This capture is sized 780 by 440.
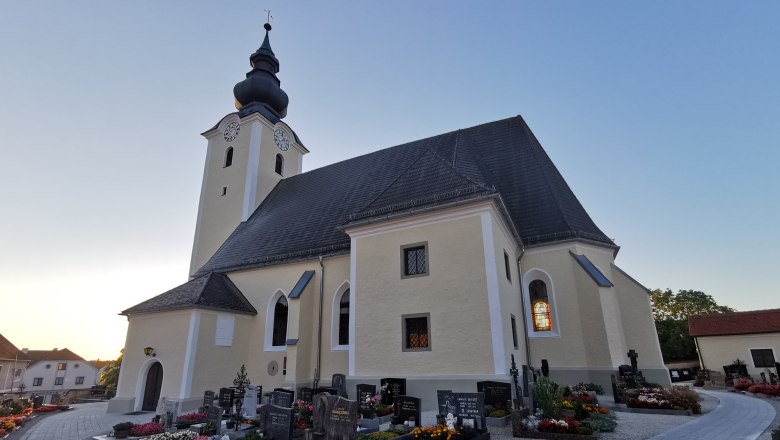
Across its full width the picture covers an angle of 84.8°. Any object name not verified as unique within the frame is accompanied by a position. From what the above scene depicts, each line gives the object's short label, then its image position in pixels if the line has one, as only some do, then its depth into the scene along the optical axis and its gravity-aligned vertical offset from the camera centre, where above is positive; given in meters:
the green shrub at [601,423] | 8.24 -1.10
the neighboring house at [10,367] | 44.28 +0.65
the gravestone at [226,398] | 12.33 -0.78
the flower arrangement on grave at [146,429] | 10.34 -1.35
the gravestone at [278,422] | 8.61 -1.04
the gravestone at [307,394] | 12.33 -0.70
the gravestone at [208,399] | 12.01 -0.78
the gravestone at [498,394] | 9.88 -0.62
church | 12.02 +2.43
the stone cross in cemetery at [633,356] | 12.98 +0.22
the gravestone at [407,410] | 9.16 -0.87
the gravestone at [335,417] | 7.49 -0.83
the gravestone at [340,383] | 12.83 -0.42
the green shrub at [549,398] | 8.89 -0.66
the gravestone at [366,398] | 10.45 -0.75
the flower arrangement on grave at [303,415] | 9.55 -1.03
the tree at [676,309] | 37.34 +5.03
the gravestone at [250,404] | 11.54 -0.88
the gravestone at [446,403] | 8.71 -0.71
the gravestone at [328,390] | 12.26 -0.59
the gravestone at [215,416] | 9.71 -1.01
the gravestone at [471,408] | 8.35 -0.78
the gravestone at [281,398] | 10.29 -0.68
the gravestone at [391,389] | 11.40 -0.55
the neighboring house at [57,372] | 51.69 +0.12
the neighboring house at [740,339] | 26.17 +1.40
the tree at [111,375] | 42.56 -0.32
